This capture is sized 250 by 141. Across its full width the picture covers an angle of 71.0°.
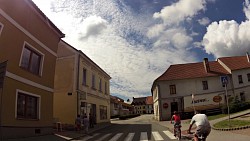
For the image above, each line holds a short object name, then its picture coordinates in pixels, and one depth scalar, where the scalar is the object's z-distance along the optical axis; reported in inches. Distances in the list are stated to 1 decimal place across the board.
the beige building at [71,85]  653.1
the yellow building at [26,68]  338.7
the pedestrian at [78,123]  587.1
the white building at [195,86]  1092.1
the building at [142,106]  3363.0
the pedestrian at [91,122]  678.3
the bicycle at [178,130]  382.1
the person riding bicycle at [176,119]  395.4
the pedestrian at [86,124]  527.0
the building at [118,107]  1818.0
